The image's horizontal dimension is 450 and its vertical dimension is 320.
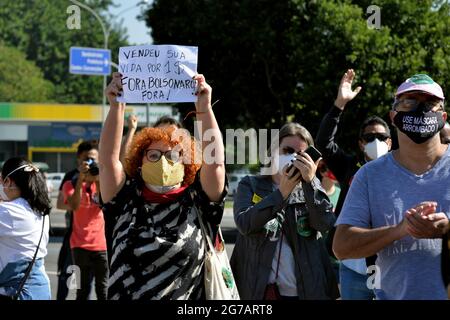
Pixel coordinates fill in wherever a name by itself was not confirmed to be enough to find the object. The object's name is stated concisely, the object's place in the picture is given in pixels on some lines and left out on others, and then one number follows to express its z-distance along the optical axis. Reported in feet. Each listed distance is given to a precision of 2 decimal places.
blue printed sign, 76.13
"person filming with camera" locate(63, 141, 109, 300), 27.53
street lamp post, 76.32
